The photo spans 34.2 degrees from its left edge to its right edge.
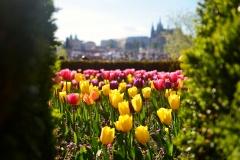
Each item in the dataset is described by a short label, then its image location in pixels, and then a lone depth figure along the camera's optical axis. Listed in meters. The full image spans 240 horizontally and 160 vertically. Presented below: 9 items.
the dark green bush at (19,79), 1.63
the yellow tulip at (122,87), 6.67
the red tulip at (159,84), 6.07
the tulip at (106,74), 8.15
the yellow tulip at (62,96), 5.98
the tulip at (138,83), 6.45
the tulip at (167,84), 6.19
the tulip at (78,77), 7.51
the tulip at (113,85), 6.44
